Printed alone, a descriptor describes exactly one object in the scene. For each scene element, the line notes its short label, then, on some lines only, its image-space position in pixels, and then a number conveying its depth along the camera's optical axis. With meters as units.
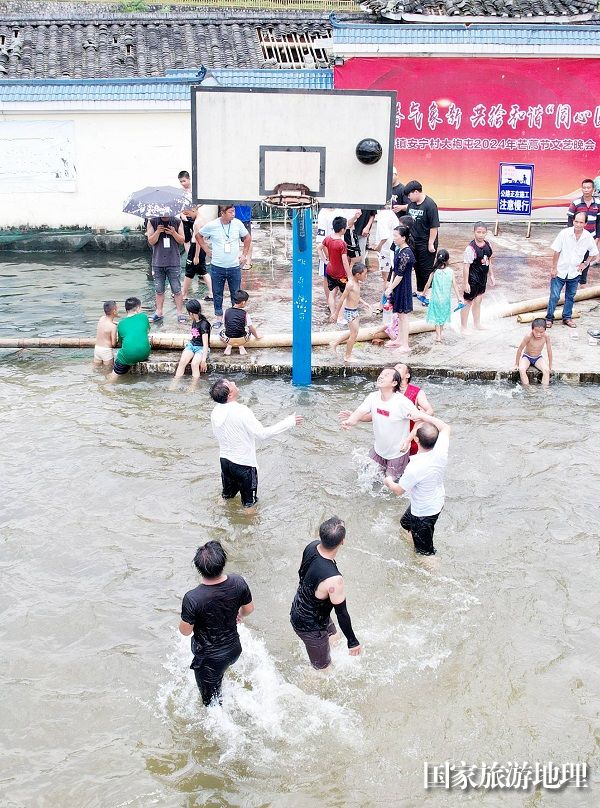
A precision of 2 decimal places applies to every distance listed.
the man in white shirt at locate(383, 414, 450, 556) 6.80
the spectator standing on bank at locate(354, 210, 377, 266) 13.05
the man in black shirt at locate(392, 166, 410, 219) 12.27
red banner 16.88
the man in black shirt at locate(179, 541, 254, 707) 5.30
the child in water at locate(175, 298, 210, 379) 10.83
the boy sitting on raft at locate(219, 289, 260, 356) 11.13
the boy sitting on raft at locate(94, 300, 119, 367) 11.24
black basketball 9.91
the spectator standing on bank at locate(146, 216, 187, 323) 11.74
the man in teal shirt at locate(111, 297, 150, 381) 10.95
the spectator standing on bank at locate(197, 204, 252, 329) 11.29
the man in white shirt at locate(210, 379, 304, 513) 7.46
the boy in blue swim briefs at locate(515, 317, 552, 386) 10.57
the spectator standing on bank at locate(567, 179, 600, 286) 12.73
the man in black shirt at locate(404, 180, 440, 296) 11.63
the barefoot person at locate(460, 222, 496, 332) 11.30
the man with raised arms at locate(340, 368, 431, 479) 7.66
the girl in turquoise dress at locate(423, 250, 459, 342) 11.01
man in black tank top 5.52
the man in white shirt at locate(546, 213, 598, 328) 11.44
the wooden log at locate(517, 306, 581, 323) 12.37
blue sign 16.41
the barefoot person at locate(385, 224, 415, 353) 10.70
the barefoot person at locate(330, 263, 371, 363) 10.64
